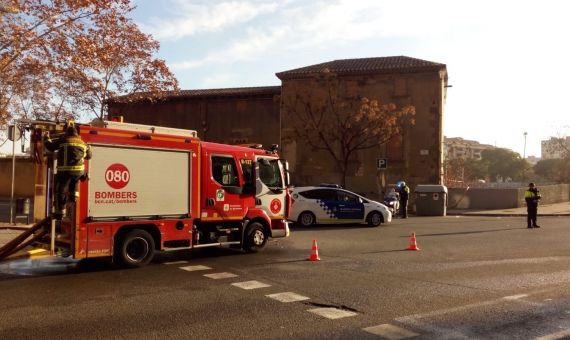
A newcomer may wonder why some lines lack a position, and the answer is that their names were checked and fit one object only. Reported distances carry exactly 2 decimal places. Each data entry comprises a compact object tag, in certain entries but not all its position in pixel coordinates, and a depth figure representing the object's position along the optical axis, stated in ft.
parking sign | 97.35
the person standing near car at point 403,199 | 79.87
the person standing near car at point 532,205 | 62.18
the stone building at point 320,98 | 106.83
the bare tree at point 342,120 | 98.73
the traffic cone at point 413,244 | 41.11
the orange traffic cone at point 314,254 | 35.35
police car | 61.41
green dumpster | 86.58
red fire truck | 29.07
